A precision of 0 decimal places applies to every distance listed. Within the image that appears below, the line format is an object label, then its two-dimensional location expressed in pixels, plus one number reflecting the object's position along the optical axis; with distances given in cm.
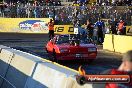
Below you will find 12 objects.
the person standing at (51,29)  3127
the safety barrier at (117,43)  2390
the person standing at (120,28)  3010
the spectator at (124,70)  458
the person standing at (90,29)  3080
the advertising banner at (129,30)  3558
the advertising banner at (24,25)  4050
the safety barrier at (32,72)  687
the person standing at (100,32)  2987
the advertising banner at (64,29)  3794
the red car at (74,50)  1869
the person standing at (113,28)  3152
